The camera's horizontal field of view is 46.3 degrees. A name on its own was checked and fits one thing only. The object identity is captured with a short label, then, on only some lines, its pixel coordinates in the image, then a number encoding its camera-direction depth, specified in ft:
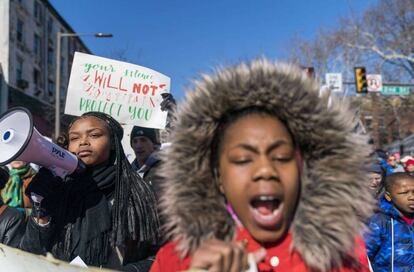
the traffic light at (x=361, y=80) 65.39
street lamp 57.21
